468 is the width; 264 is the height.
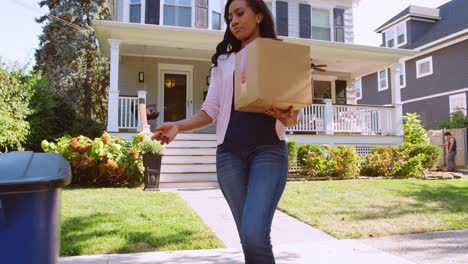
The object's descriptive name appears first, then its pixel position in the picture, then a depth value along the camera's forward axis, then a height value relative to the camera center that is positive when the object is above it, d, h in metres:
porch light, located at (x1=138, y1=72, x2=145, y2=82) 11.89 +2.17
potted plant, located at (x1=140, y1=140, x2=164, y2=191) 7.14 -0.29
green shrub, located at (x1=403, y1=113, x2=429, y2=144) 13.38 +0.56
